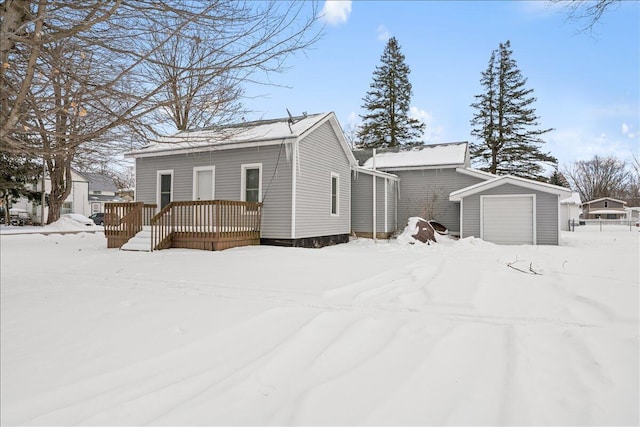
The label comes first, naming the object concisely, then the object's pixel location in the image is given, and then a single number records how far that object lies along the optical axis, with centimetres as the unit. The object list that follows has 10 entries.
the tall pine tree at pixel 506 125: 2855
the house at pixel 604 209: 4547
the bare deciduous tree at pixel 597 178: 5184
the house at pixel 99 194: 4041
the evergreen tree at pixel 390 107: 3130
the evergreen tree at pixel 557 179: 3612
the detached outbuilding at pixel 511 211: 1406
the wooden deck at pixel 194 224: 1024
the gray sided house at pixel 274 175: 1148
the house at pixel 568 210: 2818
